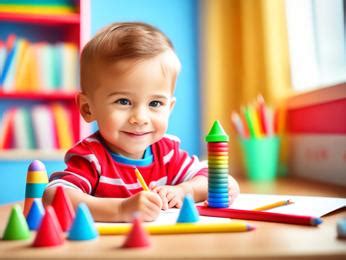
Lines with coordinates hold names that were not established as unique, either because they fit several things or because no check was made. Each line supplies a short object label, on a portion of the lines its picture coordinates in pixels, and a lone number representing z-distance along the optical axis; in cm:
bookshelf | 229
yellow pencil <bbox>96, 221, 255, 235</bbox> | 65
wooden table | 54
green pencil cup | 185
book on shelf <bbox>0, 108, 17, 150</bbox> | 236
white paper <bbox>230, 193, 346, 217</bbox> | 84
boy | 89
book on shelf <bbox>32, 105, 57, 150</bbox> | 235
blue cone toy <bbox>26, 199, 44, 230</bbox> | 69
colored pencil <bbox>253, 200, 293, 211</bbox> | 85
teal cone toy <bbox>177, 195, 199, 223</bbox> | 71
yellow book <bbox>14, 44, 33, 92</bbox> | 234
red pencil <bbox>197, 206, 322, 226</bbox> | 72
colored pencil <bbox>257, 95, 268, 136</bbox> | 188
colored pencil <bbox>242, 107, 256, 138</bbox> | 188
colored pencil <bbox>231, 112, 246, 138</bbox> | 193
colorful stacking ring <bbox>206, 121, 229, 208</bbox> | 82
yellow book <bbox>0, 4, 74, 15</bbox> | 231
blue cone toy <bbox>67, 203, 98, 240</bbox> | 61
